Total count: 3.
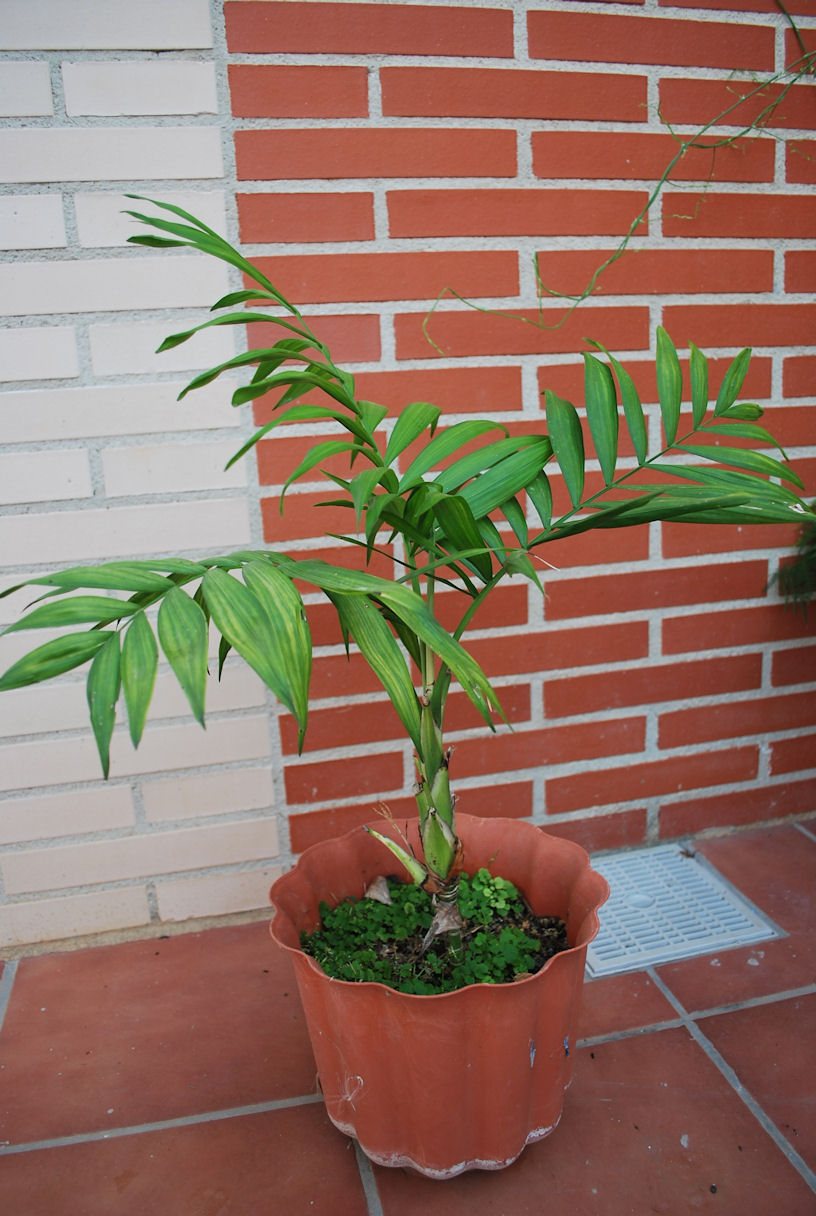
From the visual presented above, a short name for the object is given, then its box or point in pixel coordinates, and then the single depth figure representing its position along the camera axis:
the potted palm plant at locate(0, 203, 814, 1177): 0.76
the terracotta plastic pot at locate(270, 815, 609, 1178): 0.98
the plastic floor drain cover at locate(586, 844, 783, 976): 1.47
